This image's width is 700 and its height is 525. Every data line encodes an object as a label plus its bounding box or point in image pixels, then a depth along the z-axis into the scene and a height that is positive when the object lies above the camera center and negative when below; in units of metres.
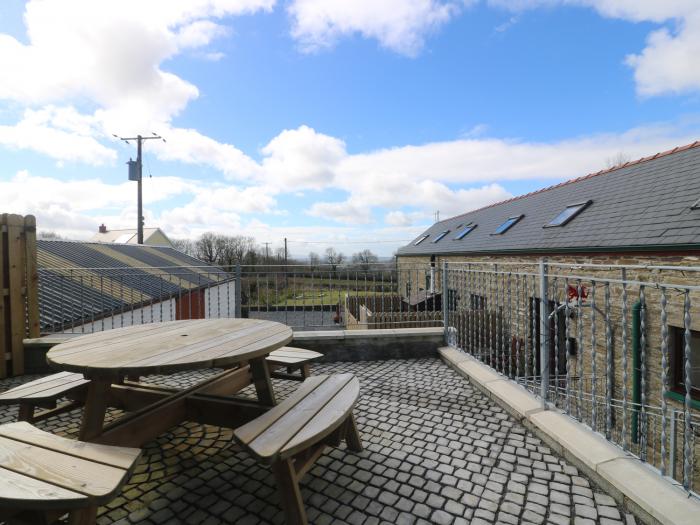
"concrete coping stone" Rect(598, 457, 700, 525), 1.68 -1.13
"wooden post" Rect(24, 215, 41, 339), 4.29 -0.11
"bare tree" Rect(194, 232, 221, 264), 33.88 +1.68
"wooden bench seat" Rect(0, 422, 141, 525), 1.31 -0.80
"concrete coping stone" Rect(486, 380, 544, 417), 2.88 -1.12
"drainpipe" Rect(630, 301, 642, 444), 7.26 -2.01
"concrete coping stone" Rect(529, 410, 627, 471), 2.17 -1.12
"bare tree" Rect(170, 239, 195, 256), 34.66 +1.96
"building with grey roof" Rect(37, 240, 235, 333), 6.81 -0.43
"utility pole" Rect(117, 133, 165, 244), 21.27 +5.29
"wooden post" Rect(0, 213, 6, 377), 4.07 -0.28
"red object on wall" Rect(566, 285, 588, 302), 8.55 -0.72
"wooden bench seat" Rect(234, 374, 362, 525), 1.67 -0.79
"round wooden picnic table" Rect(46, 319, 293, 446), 2.01 -0.51
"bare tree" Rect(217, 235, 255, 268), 32.25 +1.71
